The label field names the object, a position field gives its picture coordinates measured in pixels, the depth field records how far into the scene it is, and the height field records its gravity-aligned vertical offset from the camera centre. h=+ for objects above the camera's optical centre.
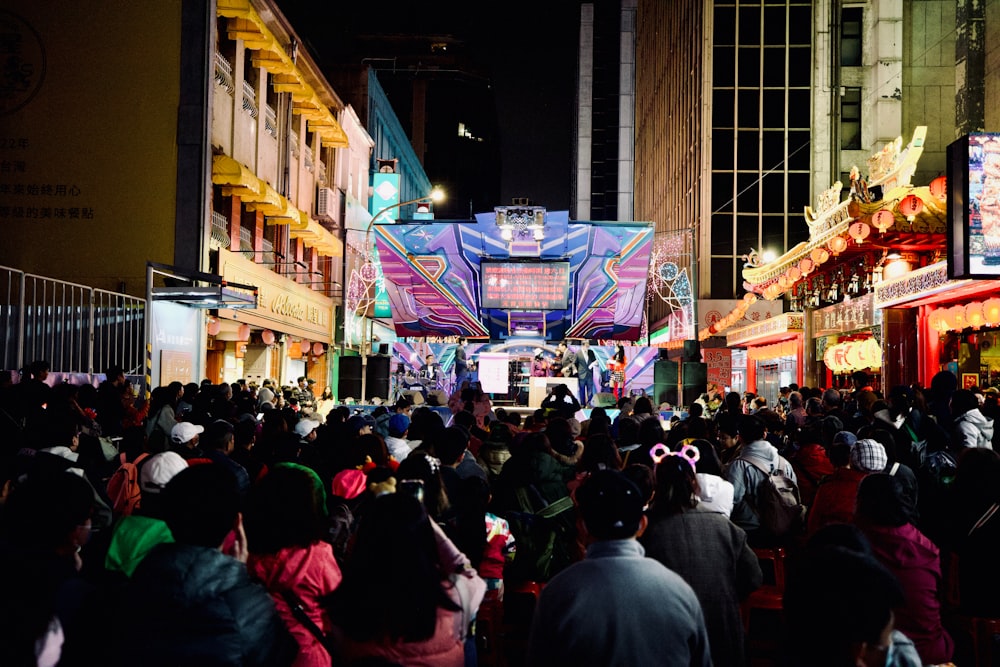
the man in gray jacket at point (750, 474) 6.39 -0.67
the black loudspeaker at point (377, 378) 24.28 -0.08
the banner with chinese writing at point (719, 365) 35.78 +0.55
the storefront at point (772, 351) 27.25 +0.94
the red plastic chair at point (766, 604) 6.11 -1.49
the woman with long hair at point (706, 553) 4.01 -0.77
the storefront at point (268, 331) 22.55 +1.21
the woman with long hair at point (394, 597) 2.91 -0.71
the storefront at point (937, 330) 16.78 +1.02
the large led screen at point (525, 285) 29.22 +2.93
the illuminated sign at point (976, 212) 14.09 +2.64
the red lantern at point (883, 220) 18.86 +3.31
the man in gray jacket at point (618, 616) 2.78 -0.73
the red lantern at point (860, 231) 19.78 +3.22
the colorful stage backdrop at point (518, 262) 28.84 +3.44
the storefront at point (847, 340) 20.22 +1.02
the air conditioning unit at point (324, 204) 31.50 +5.92
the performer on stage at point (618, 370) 29.81 +0.25
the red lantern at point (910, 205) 18.42 +3.53
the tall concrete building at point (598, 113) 91.31 +26.38
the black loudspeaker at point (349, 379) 23.88 -0.11
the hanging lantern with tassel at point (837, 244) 21.27 +3.17
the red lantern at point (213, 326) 20.89 +1.09
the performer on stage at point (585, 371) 28.69 +0.21
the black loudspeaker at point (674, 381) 21.98 -0.06
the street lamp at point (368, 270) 27.83 +3.22
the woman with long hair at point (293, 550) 3.54 -0.69
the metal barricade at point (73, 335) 12.24 +0.55
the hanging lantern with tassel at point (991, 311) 15.44 +1.19
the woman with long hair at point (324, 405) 20.64 -0.70
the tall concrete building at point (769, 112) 42.44 +12.87
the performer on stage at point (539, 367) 30.30 +0.33
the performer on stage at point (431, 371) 30.97 +0.16
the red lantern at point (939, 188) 18.34 +3.89
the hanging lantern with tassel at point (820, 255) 22.23 +3.04
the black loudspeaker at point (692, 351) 23.66 +0.71
